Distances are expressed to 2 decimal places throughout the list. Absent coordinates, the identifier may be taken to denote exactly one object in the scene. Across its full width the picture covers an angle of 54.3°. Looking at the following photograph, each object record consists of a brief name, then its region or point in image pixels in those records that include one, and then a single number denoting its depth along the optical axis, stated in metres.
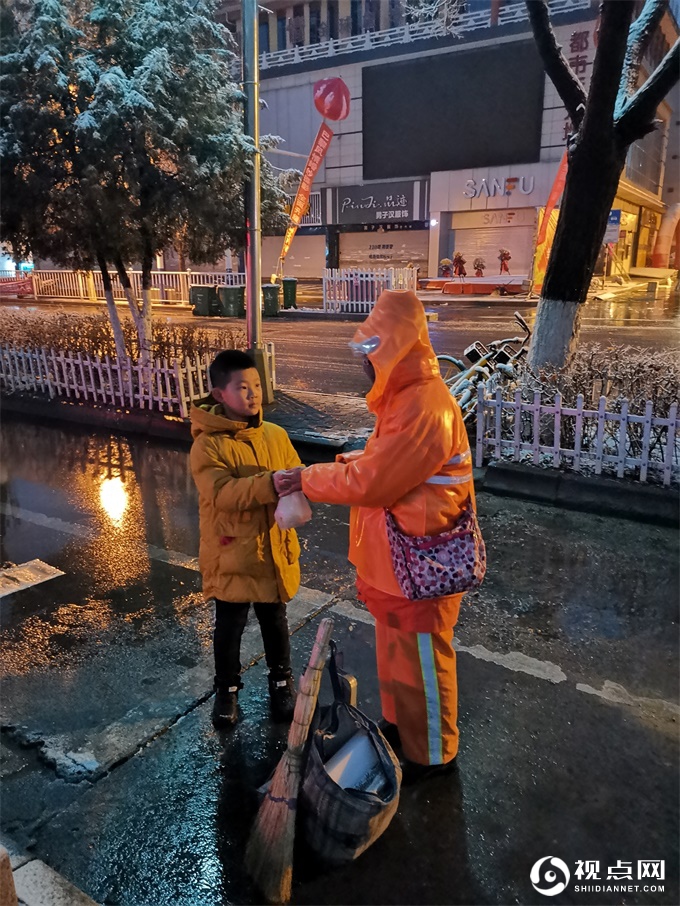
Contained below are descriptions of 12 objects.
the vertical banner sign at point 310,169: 23.08
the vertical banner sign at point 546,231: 22.30
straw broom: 2.12
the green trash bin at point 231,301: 21.36
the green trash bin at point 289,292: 22.34
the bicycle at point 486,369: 6.74
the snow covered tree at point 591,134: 6.10
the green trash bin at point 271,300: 21.61
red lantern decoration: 26.03
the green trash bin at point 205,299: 21.56
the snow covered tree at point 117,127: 7.39
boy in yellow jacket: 2.67
